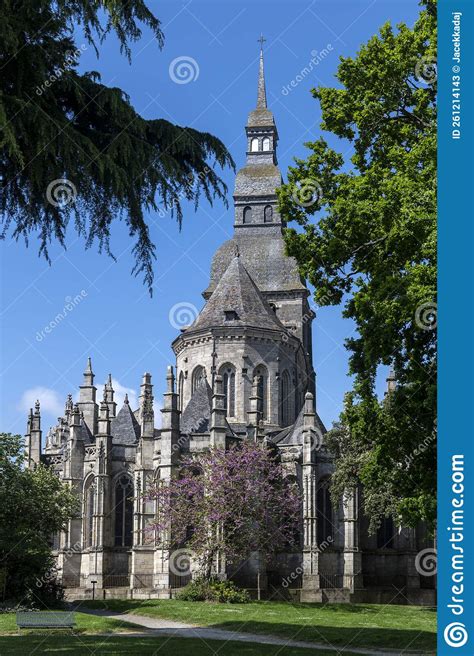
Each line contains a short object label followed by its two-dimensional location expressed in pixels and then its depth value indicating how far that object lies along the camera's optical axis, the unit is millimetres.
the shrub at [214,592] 41750
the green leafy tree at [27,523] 33125
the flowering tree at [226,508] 43719
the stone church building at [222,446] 48750
